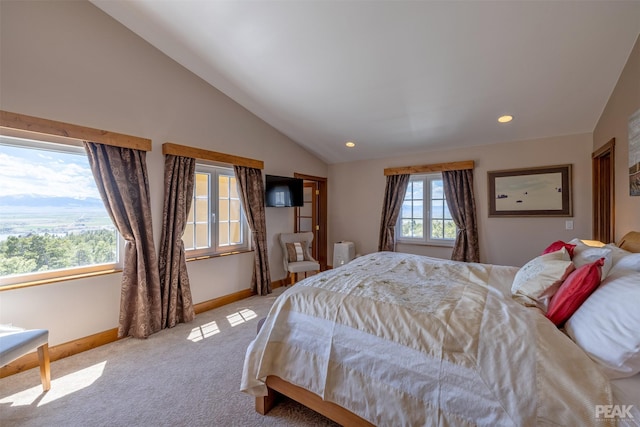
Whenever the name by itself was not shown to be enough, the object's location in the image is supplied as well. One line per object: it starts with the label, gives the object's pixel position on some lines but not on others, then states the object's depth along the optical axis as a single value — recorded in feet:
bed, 3.26
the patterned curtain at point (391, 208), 15.03
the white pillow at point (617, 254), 5.12
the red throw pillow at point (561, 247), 6.48
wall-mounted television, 13.66
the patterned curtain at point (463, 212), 12.82
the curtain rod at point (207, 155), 9.86
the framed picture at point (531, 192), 11.24
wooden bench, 5.47
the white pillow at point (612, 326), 3.23
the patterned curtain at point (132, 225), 8.36
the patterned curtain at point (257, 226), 12.89
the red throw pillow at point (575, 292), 4.21
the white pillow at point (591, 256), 4.80
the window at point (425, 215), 14.12
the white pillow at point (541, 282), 4.85
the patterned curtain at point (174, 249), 9.68
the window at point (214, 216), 11.39
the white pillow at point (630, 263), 4.42
